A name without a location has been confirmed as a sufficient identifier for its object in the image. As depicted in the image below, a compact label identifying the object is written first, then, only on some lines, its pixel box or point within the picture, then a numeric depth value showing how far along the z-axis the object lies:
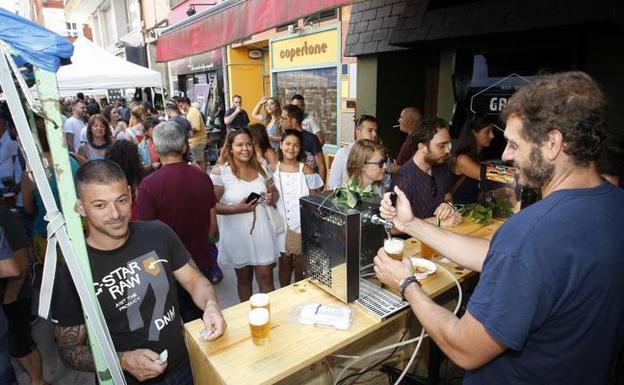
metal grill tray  1.75
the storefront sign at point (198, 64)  11.04
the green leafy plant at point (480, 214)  2.93
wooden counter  1.43
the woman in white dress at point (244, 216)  3.17
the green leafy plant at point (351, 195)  1.83
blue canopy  1.06
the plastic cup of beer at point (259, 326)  1.53
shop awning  3.13
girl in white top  3.35
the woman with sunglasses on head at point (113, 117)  8.85
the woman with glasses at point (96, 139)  5.35
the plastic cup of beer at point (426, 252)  2.33
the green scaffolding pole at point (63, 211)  1.06
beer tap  1.86
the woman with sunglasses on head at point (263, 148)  3.97
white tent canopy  6.41
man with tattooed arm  1.54
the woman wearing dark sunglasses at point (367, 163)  3.06
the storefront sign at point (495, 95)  4.12
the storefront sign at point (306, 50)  6.86
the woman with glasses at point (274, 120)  6.20
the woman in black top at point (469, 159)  3.54
